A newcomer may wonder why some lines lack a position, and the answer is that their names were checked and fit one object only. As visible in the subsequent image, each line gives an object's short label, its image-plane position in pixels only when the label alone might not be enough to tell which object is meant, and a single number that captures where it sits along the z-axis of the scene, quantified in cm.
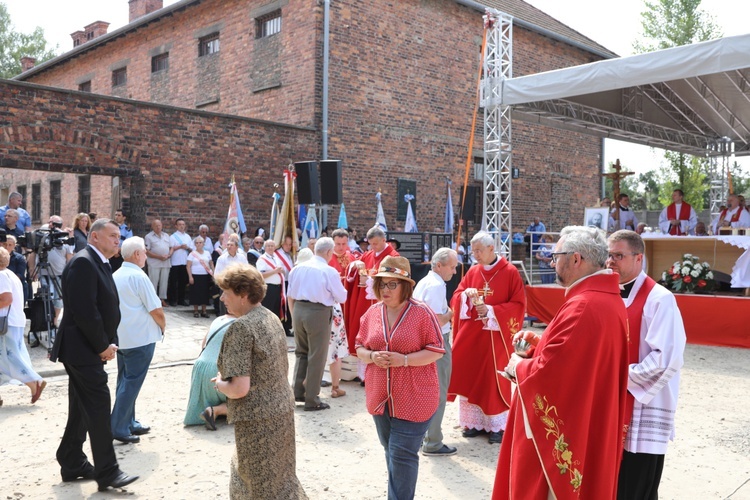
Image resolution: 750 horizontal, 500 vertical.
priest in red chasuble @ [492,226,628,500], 304
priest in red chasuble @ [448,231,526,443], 611
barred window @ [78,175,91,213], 2280
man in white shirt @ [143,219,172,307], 1359
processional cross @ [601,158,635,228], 1571
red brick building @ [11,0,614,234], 1709
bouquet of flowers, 1165
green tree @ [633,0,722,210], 3069
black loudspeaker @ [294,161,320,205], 1194
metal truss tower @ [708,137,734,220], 2027
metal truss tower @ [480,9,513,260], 1415
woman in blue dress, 629
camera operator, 928
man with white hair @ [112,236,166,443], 577
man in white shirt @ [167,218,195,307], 1406
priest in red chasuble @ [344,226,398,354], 823
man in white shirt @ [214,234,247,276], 1132
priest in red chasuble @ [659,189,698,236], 1510
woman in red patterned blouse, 393
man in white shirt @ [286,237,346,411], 705
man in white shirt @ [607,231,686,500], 340
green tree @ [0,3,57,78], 3734
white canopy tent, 1104
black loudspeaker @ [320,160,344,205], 1284
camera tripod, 936
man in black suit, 461
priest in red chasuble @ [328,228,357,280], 901
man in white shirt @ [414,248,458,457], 568
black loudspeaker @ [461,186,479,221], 1699
